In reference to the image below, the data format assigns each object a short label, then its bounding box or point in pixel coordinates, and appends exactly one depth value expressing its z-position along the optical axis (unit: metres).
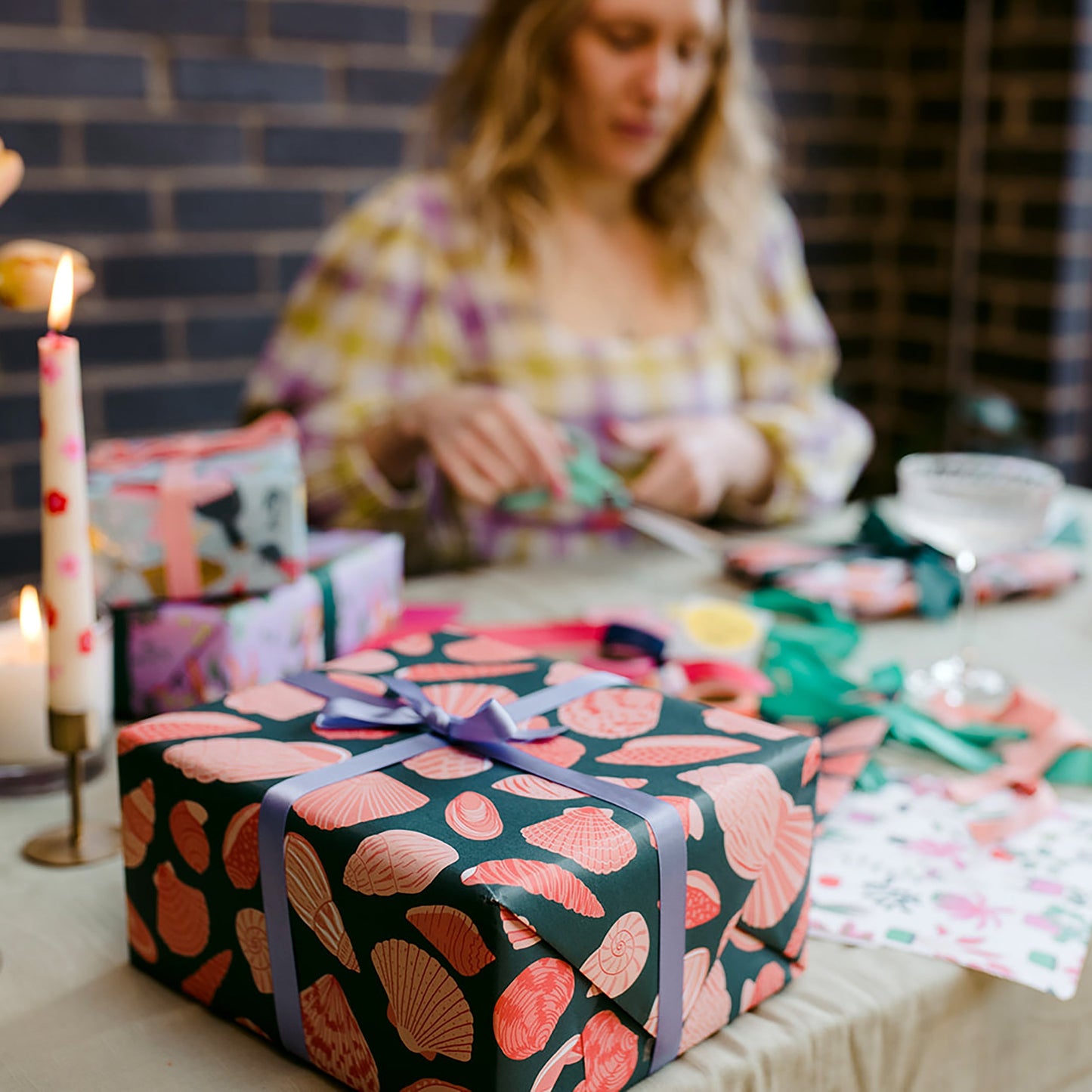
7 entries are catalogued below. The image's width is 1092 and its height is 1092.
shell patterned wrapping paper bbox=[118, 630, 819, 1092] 0.52
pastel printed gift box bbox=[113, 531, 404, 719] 0.91
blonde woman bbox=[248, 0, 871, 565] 1.57
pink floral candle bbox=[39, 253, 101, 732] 0.69
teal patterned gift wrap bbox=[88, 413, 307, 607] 0.91
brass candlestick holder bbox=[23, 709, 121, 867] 0.73
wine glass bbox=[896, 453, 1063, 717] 1.00
